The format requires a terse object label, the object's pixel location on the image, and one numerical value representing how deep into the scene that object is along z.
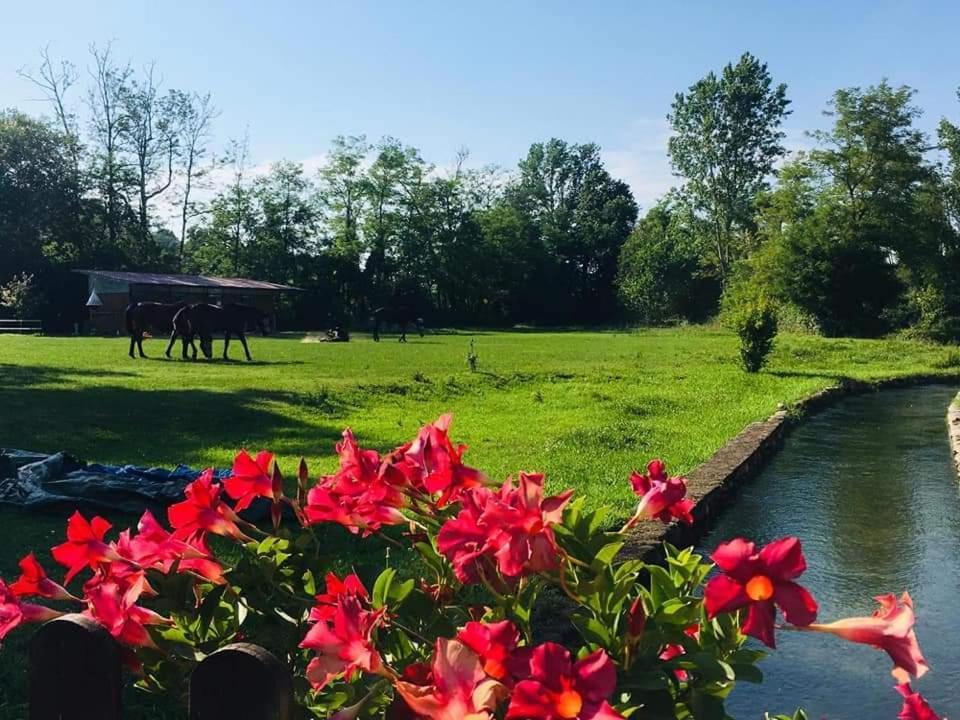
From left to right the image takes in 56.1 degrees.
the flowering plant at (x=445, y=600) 1.13
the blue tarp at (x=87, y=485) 5.63
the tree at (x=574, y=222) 58.47
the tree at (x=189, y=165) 50.44
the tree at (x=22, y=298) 38.91
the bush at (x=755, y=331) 18.67
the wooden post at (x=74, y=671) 1.42
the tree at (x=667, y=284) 51.90
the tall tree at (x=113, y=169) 47.81
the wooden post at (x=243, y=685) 1.29
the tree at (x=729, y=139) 50.44
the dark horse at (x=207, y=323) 19.59
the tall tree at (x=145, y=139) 48.88
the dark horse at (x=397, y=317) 33.97
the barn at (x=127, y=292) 37.31
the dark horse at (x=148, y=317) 20.67
